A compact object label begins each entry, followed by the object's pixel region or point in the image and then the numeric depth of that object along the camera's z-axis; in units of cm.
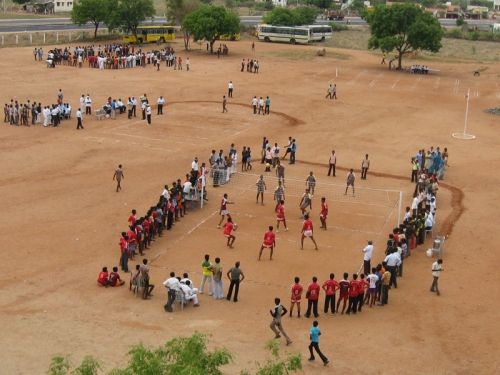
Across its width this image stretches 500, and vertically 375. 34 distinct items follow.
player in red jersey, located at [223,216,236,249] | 2248
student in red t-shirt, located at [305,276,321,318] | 1798
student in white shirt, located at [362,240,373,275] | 2058
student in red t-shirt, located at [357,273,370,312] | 1855
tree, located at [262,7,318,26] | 8281
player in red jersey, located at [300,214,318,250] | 2272
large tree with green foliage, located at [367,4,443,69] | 6291
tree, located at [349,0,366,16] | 13920
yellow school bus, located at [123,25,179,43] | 7219
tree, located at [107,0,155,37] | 6912
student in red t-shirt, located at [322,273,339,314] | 1830
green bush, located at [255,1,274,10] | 13200
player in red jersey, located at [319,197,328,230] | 2445
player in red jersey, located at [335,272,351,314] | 1841
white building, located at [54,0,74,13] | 10438
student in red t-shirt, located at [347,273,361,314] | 1842
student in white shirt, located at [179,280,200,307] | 1830
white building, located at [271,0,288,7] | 14312
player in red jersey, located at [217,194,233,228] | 2438
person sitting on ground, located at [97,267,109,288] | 1956
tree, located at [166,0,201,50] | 7619
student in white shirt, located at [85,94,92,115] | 4084
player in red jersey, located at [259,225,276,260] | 2139
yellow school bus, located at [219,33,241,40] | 7636
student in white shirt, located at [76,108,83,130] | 3755
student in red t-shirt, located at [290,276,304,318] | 1786
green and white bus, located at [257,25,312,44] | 7975
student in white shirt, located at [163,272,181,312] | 1805
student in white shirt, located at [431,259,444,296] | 1969
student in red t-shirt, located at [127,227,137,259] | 2114
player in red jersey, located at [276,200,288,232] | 2423
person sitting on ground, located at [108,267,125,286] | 1959
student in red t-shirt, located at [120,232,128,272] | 2047
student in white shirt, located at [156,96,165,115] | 4153
